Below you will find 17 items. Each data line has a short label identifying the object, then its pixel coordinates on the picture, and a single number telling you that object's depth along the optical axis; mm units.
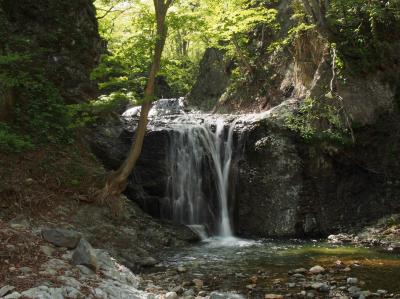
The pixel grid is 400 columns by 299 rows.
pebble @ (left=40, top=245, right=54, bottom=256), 6489
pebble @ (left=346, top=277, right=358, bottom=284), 7328
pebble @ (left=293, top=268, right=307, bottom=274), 8109
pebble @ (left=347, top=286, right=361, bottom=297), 6680
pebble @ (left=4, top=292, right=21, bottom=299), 4801
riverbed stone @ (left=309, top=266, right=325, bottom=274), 8059
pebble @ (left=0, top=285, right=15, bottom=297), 4861
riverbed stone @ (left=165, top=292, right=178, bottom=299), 6398
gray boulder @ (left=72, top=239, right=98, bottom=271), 6469
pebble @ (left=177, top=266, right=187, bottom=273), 8359
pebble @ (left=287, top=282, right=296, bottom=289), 7238
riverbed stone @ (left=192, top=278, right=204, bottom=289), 7339
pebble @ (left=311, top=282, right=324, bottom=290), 7043
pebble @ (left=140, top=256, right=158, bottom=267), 8884
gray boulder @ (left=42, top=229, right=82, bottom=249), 6938
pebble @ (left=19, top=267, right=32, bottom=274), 5593
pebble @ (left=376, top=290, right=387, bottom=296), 6740
